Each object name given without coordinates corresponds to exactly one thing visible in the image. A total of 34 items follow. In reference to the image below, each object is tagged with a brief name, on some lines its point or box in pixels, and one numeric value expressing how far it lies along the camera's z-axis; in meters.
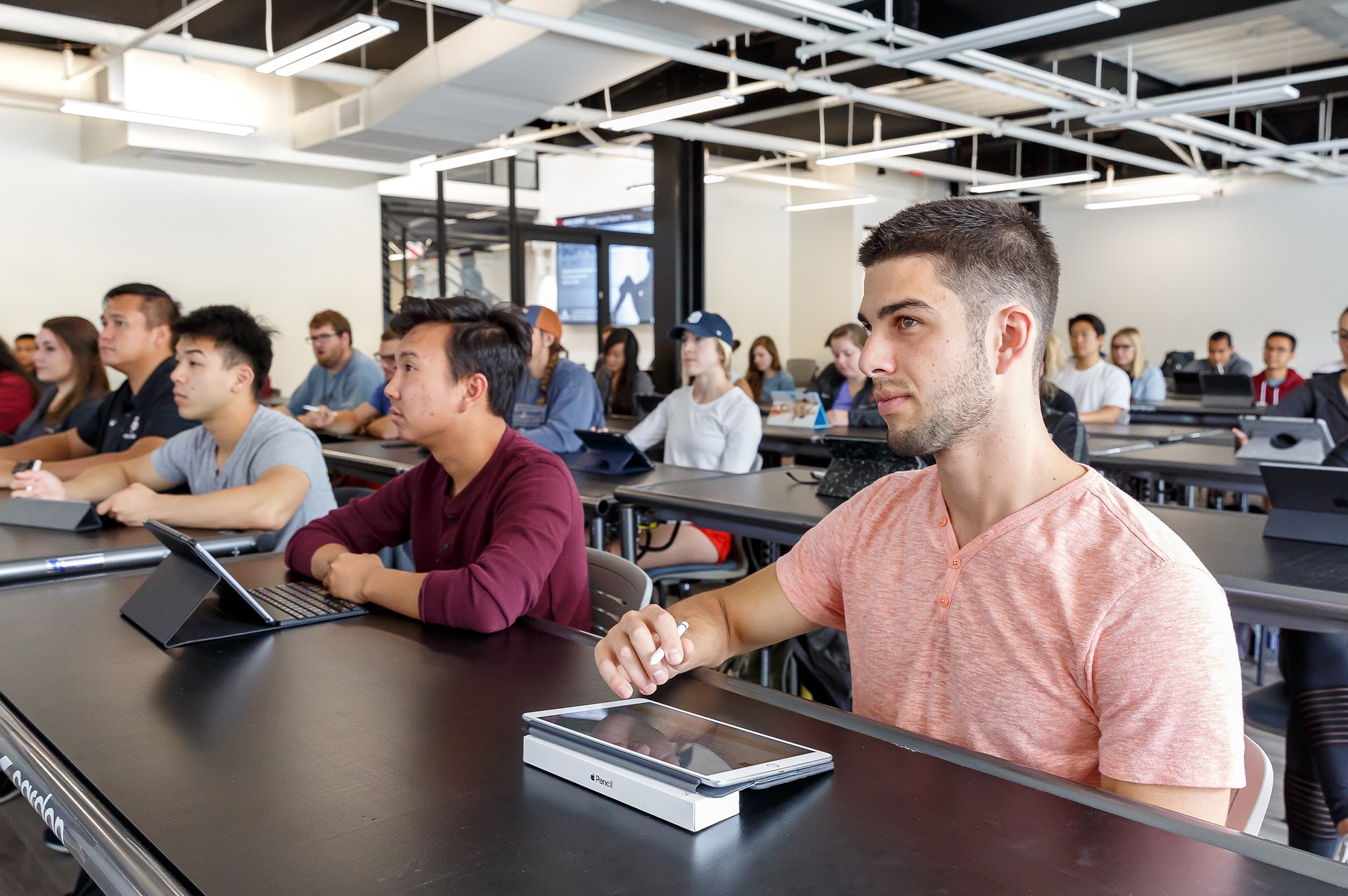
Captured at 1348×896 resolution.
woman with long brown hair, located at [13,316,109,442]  4.24
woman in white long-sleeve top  4.16
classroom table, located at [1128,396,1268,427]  6.96
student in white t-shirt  6.11
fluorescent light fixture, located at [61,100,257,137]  6.60
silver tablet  0.95
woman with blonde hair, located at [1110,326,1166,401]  8.06
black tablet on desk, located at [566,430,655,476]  3.66
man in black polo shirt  3.22
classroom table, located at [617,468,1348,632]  1.92
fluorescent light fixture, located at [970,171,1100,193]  10.14
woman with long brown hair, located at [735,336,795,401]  9.57
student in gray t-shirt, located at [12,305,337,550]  2.42
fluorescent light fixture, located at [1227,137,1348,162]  8.89
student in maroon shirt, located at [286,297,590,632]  1.65
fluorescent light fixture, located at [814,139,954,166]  8.27
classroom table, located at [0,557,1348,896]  0.84
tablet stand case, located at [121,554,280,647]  1.53
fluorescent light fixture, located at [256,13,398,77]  4.87
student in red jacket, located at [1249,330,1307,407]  7.73
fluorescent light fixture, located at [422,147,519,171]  8.43
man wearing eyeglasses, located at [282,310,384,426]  5.97
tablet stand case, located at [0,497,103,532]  2.41
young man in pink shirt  0.99
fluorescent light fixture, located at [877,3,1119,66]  4.68
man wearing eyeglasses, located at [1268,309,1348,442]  4.11
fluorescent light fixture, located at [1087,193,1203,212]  11.37
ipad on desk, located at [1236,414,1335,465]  3.52
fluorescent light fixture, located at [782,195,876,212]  10.98
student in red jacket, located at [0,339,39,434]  5.12
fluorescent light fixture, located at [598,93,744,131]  6.31
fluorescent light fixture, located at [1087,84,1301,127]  6.19
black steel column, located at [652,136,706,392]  9.74
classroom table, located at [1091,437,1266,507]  3.68
